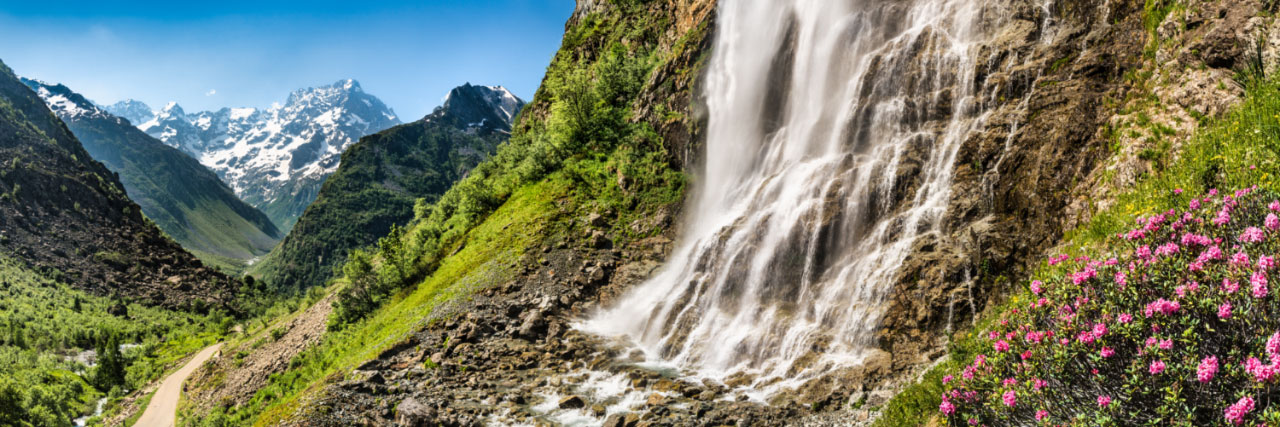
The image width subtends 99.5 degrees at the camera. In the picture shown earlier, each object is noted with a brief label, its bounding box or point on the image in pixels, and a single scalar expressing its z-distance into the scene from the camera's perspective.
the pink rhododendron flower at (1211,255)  7.48
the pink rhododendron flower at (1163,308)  7.21
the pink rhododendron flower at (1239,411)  6.08
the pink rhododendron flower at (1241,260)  7.09
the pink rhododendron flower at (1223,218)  8.09
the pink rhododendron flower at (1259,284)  6.49
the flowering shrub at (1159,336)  6.73
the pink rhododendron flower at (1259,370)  5.95
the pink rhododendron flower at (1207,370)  6.41
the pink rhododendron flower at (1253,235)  7.13
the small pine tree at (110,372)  58.75
